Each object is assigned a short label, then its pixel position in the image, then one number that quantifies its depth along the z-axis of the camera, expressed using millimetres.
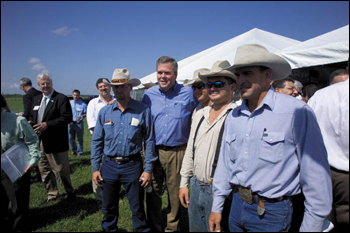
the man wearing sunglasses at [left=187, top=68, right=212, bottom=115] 3098
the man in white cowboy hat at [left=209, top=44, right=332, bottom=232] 1405
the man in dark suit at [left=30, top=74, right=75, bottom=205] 4184
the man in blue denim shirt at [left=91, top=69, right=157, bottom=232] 2818
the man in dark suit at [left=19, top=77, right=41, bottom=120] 4609
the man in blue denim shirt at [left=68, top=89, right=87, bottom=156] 8188
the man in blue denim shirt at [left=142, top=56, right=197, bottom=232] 3016
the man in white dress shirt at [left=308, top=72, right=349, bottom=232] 1899
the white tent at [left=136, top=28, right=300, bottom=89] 8742
